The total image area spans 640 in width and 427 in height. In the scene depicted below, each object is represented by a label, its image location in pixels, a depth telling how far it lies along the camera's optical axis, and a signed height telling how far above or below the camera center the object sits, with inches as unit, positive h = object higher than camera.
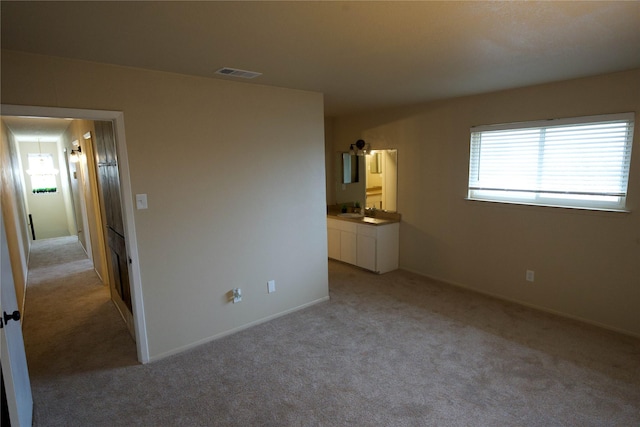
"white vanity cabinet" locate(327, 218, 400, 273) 195.6 -46.1
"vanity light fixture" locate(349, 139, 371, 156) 215.3 +11.9
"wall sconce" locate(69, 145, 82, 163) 193.6 +11.7
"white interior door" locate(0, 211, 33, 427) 66.2 -38.5
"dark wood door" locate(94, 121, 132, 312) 127.7 -13.5
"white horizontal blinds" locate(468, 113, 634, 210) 125.0 +0.1
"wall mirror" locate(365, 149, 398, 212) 203.2 -7.9
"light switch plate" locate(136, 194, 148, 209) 108.5 -9.2
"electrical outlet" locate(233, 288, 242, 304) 132.8 -48.5
